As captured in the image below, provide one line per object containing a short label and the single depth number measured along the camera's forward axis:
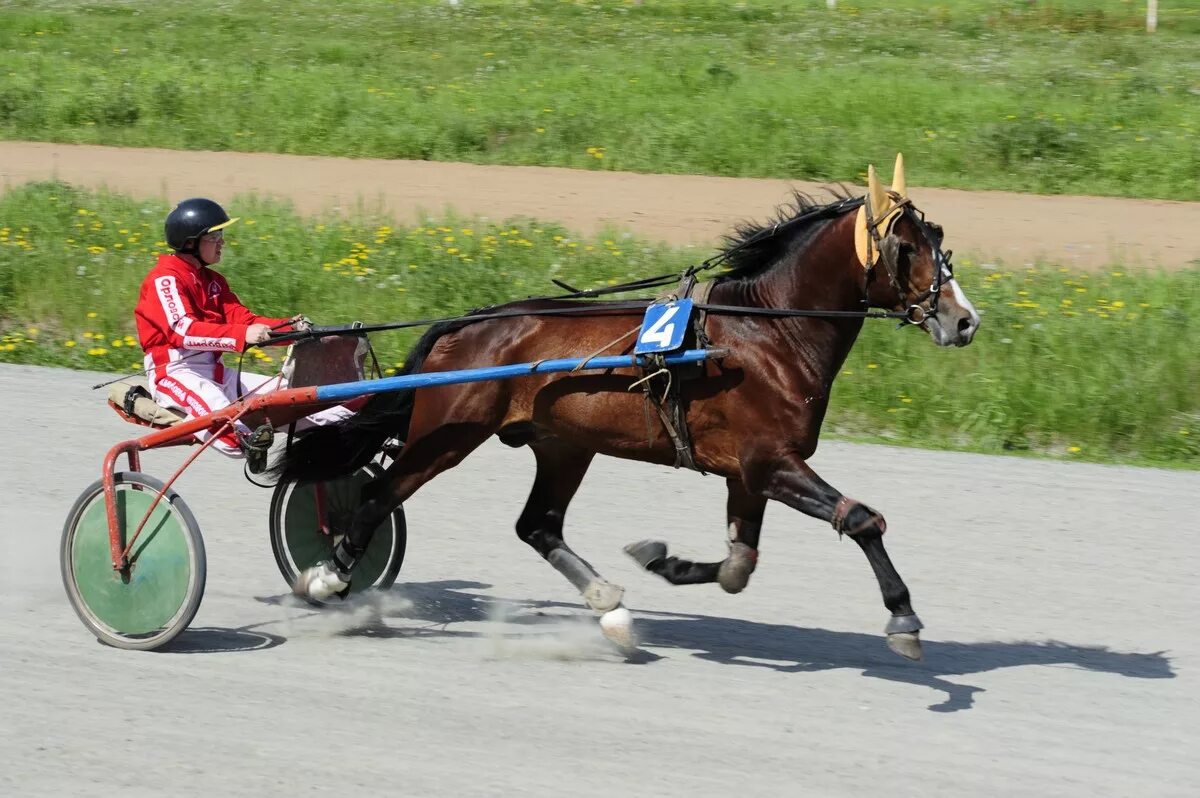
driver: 11.55
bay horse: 10.71
